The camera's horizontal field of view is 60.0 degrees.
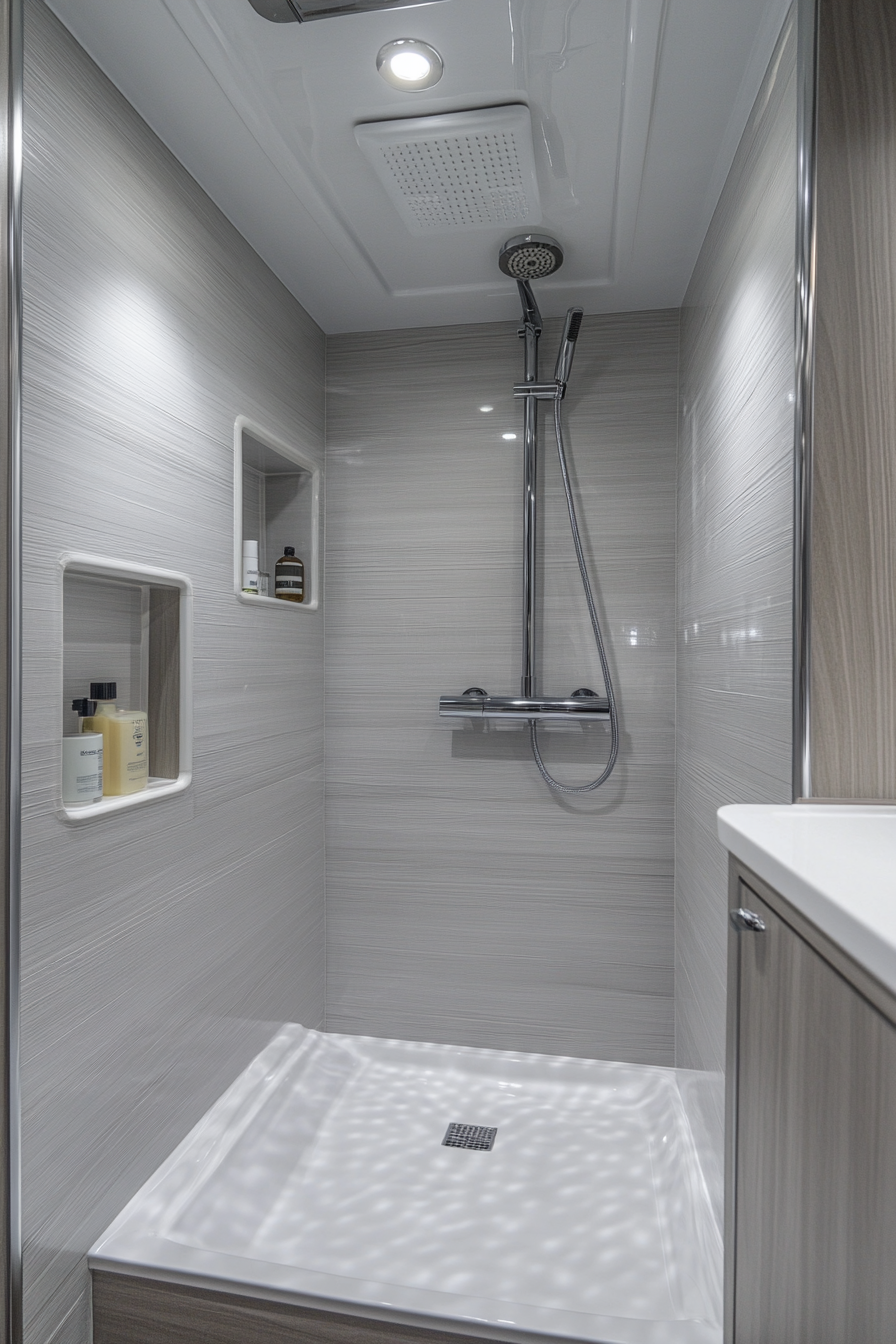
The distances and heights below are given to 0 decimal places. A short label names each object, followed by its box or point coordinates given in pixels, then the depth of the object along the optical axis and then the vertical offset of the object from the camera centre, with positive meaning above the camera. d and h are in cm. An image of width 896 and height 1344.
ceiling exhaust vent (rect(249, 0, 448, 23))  107 +92
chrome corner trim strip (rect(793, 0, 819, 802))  94 +36
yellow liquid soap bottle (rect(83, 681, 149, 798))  125 -11
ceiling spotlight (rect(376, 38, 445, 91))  115 +93
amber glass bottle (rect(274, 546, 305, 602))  199 +24
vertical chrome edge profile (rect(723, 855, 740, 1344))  77 -44
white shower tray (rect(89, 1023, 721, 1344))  121 -103
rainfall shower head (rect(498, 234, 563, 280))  169 +93
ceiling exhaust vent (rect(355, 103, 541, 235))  133 +94
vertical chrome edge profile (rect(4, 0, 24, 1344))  100 +6
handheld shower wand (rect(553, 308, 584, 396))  186 +81
